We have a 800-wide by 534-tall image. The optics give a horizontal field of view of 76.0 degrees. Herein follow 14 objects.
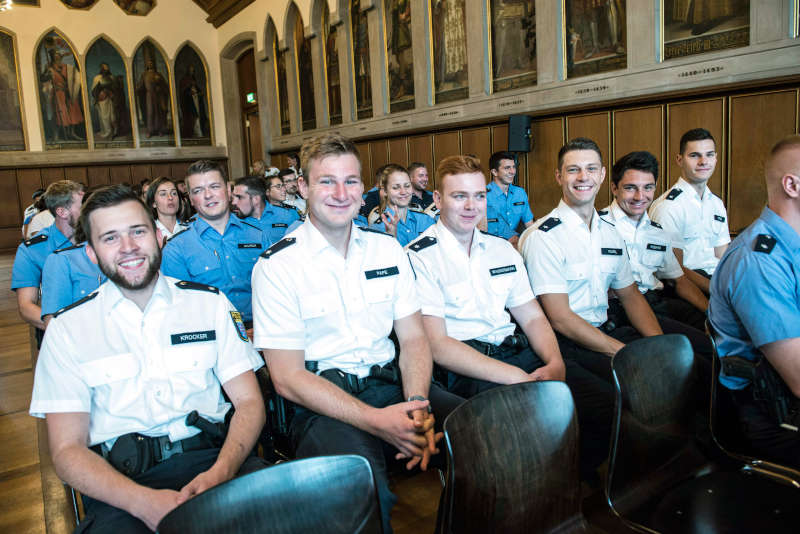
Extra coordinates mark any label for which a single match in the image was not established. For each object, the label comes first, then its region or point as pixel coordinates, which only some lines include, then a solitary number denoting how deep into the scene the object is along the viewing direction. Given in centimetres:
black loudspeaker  796
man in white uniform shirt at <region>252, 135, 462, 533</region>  183
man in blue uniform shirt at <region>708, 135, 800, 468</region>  167
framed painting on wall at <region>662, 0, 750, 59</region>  562
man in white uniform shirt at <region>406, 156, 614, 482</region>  230
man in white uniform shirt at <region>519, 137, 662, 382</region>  263
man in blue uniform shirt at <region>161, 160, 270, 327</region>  317
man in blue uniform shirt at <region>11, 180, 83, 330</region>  370
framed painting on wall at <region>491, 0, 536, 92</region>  775
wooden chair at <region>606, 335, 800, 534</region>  146
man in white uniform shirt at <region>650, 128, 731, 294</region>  388
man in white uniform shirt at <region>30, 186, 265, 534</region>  157
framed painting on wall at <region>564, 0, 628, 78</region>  671
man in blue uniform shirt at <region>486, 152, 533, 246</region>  633
